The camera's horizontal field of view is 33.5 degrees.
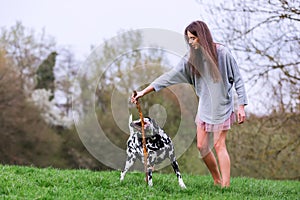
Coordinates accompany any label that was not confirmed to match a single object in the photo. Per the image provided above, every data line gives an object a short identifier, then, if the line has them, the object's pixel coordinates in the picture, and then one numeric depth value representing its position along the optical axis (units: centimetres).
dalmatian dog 552
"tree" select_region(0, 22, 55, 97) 2798
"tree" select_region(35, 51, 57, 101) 2809
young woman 585
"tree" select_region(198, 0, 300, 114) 1112
